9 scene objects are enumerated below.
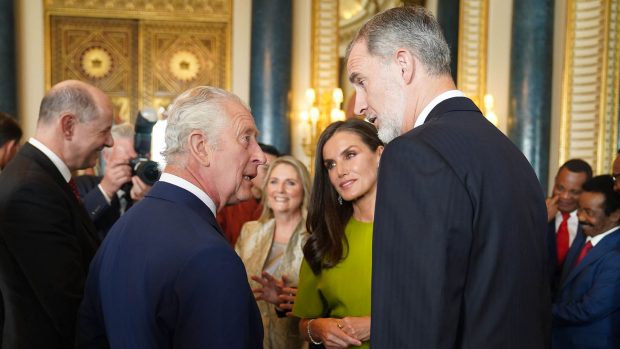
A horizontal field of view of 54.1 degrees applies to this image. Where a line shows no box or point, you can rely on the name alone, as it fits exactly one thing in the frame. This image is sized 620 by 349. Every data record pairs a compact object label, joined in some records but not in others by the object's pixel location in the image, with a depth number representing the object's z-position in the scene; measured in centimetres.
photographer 325
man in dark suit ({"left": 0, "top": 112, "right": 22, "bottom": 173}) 383
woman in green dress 262
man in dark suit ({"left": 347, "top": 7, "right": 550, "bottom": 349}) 137
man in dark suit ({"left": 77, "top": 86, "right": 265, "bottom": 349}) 141
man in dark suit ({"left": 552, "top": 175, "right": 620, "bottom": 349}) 325
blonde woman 341
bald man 221
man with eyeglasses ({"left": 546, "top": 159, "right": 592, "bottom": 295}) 499
